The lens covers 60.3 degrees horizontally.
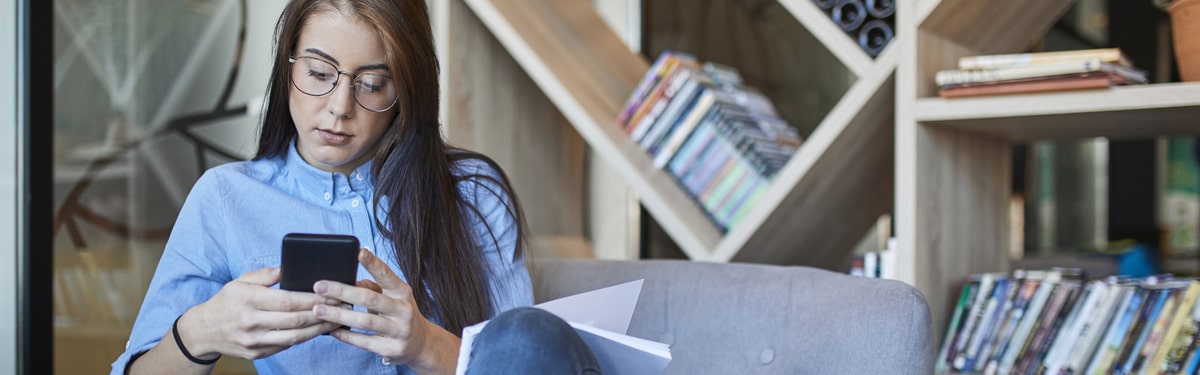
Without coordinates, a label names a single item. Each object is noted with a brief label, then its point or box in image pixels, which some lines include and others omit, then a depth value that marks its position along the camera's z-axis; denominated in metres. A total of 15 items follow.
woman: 1.27
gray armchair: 1.25
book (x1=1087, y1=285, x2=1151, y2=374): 1.58
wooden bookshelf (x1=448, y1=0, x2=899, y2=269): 1.72
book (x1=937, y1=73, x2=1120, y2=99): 1.49
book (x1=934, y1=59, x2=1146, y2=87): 1.49
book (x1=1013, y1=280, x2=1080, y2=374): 1.64
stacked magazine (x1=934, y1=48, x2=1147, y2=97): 1.50
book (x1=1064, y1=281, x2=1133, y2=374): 1.60
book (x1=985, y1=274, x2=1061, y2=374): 1.65
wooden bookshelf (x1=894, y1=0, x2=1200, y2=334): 1.52
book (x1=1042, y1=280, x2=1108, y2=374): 1.61
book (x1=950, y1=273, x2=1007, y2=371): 1.68
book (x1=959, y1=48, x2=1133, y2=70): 1.50
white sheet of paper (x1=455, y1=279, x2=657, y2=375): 1.02
